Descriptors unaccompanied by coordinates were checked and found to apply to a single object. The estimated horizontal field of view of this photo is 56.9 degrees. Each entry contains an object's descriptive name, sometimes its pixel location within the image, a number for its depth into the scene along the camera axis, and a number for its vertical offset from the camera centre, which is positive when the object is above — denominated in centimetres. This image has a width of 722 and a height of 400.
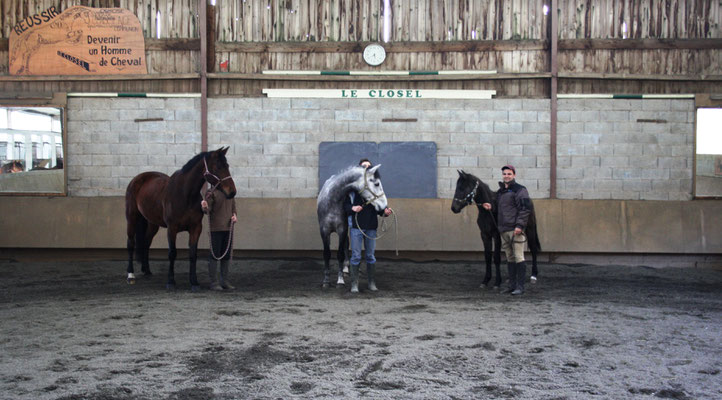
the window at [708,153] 1199 +32
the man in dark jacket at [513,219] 831 -62
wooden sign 1240 +232
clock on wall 1230 +214
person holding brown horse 875 -72
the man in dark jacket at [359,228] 848 -75
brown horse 855 -49
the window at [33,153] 1233 +26
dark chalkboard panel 1217 +12
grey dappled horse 843 -39
